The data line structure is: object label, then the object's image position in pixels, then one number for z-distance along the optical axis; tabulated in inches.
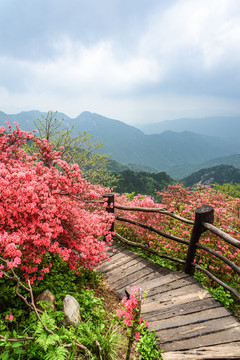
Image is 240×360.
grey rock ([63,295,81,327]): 107.0
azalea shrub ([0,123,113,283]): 105.1
